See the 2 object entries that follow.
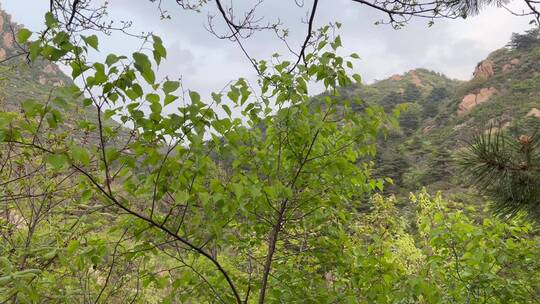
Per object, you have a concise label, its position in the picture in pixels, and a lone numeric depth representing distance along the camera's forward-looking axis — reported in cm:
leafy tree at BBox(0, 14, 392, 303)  183
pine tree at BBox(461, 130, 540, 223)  255
